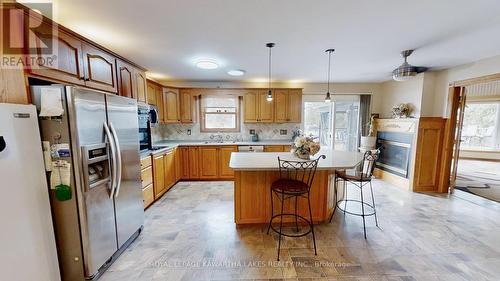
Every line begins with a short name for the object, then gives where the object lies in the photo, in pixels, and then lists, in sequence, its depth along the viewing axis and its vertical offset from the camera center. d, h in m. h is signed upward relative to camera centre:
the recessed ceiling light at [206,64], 3.33 +0.98
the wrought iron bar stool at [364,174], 2.59 -0.71
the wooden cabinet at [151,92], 4.02 +0.61
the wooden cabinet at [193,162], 4.70 -0.93
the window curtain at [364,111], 5.33 +0.30
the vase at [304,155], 2.65 -0.43
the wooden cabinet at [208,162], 4.70 -0.94
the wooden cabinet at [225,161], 4.71 -0.91
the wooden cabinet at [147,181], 3.10 -0.93
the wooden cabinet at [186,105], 4.90 +0.42
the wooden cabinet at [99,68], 2.10 +0.60
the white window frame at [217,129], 5.18 +0.03
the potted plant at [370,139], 5.00 -0.41
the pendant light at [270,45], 2.67 +1.03
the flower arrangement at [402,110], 4.34 +0.26
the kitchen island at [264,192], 2.65 -0.93
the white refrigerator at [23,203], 1.32 -0.57
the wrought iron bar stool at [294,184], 2.25 -0.73
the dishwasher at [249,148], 4.74 -0.61
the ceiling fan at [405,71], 2.92 +0.75
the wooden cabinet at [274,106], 4.99 +0.40
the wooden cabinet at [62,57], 1.61 +0.58
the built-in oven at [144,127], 3.38 -0.09
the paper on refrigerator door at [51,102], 1.54 +0.15
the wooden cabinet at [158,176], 3.50 -0.97
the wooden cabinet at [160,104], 4.44 +0.41
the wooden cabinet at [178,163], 4.46 -0.93
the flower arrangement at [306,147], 2.64 -0.32
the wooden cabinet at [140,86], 3.10 +0.58
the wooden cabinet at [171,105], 4.69 +0.40
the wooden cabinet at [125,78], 2.65 +0.61
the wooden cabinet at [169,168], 3.95 -0.94
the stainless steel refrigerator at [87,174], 1.62 -0.47
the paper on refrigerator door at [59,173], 1.63 -0.41
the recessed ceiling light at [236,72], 4.03 +1.03
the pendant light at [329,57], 2.91 +1.04
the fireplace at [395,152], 4.30 -0.67
